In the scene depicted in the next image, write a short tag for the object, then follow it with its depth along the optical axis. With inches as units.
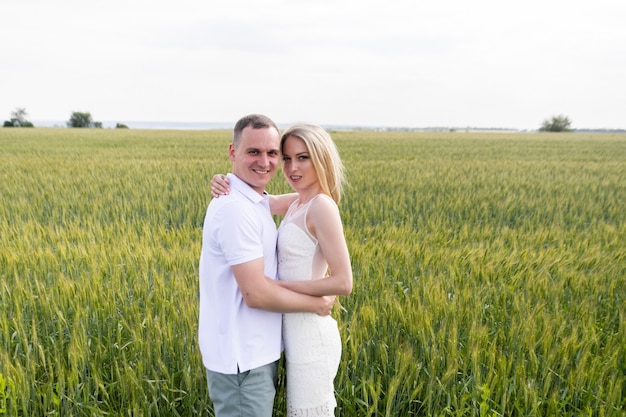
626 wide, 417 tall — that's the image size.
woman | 69.0
